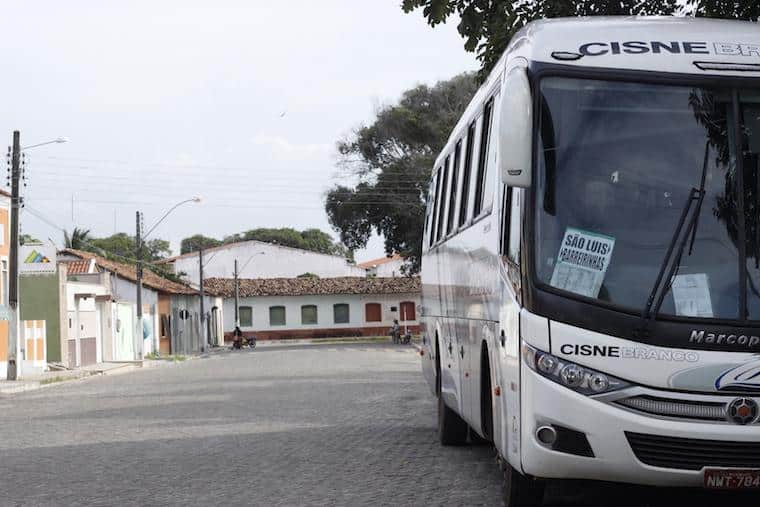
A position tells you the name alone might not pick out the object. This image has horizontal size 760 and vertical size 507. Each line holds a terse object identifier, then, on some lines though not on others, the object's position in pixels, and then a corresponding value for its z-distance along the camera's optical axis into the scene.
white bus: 6.66
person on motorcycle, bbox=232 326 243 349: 74.72
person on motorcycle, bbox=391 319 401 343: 69.12
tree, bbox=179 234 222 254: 130.25
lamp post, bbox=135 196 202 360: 50.30
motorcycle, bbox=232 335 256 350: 75.00
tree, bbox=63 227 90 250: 84.11
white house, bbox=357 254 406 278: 113.58
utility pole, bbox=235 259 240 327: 80.35
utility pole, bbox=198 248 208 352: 69.89
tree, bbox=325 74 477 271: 62.12
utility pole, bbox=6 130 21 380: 35.25
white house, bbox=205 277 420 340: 92.62
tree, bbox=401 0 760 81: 13.20
